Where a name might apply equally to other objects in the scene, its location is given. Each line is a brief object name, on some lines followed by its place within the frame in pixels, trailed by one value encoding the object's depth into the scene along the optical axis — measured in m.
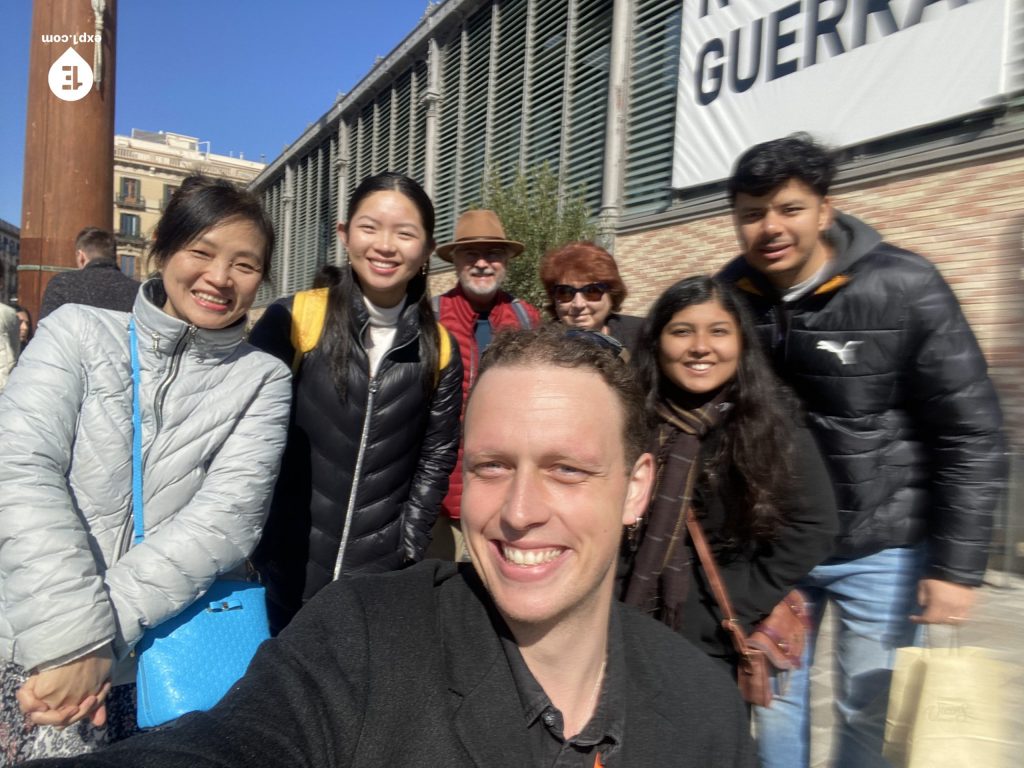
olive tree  8.39
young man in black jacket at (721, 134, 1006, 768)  2.17
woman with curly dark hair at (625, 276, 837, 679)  2.11
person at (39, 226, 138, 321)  3.65
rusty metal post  4.68
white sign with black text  5.84
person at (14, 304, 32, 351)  5.66
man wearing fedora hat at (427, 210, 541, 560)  3.66
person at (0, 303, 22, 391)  4.89
